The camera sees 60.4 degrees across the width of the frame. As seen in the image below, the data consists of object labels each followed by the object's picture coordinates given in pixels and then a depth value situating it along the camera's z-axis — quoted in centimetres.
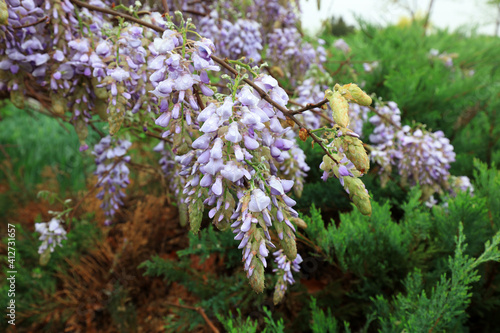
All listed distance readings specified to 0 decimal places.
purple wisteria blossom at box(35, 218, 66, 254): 56
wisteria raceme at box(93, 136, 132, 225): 57
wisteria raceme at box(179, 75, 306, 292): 31
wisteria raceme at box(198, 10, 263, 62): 70
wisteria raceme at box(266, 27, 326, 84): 82
